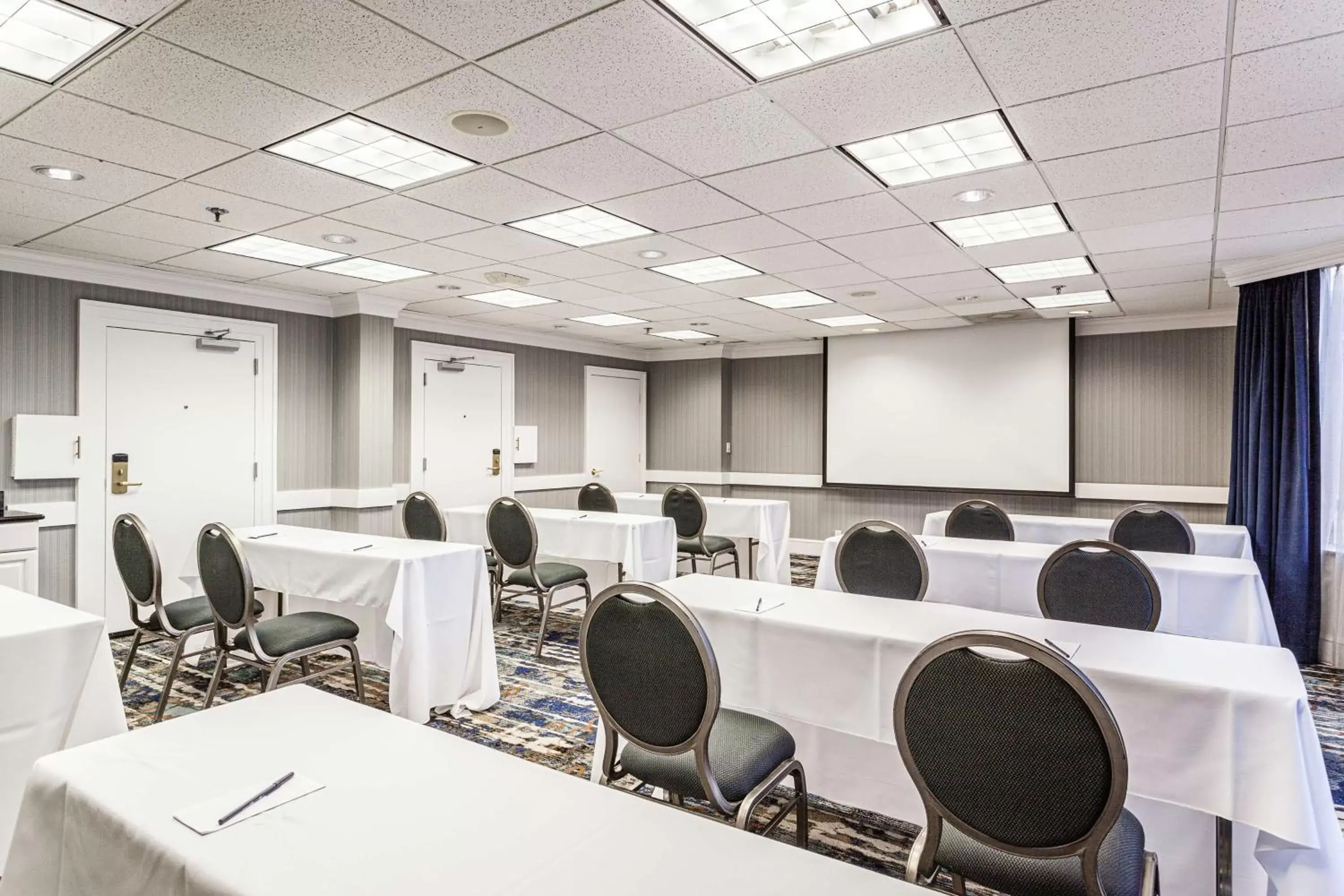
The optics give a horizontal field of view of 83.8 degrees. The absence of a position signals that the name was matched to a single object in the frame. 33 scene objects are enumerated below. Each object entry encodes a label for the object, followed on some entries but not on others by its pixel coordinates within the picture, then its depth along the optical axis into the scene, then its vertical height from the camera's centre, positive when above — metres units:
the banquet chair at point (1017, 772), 1.41 -0.64
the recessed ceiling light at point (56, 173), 3.26 +1.19
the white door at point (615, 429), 9.21 +0.22
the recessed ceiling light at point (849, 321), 7.24 +1.25
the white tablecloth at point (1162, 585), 3.40 -0.68
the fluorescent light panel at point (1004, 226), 4.00 +1.25
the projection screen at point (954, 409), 7.32 +0.41
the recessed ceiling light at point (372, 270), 5.15 +1.24
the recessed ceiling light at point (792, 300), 6.20 +1.25
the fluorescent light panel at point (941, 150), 2.93 +1.24
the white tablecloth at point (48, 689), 2.05 -0.71
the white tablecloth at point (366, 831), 1.01 -0.58
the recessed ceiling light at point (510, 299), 6.17 +1.24
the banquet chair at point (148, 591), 3.37 -0.68
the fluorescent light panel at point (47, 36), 2.10 +1.21
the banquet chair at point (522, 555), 4.75 -0.71
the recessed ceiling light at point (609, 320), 7.25 +1.24
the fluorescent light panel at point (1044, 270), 5.03 +1.25
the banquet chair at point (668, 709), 1.81 -0.66
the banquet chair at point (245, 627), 3.07 -0.82
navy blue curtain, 4.82 +0.02
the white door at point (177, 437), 5.21 +0.04
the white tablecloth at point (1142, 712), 1.71 -0.72
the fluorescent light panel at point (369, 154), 2.93 +1.22
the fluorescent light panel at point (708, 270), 5.07 +1.24
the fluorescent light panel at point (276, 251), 4.58 +1.23
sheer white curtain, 4.79 -0.05
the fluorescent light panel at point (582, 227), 4.01 +1.23
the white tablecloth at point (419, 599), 3.41 -0.75
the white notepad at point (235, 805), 1.14 -0.58
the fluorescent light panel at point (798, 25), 2.11 +1.23
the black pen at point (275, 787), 1.21 -0.58
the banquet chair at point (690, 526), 6.15 -0.66
